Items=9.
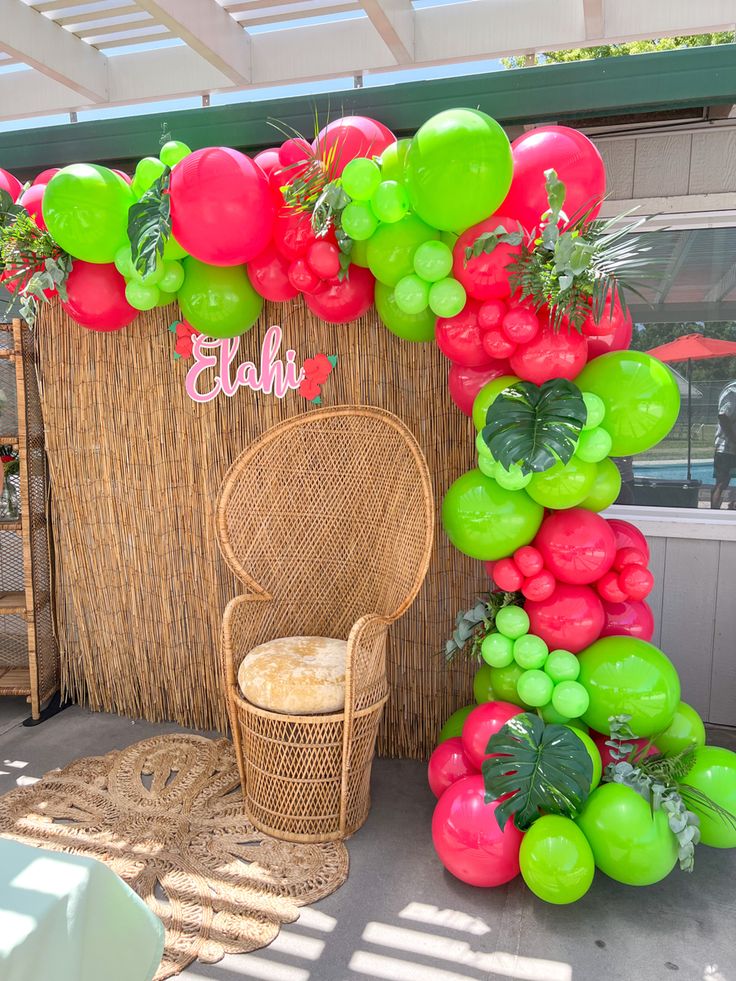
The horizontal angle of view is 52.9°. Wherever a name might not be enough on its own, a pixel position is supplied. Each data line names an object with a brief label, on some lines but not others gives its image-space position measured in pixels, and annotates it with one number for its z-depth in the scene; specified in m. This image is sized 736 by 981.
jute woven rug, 1.88
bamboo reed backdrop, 2.61
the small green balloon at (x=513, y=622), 2.06
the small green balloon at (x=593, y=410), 1.88
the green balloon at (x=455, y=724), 2.40
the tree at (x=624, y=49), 8.09
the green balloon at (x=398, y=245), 2.00
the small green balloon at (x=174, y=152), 2.23
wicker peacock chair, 2.21
